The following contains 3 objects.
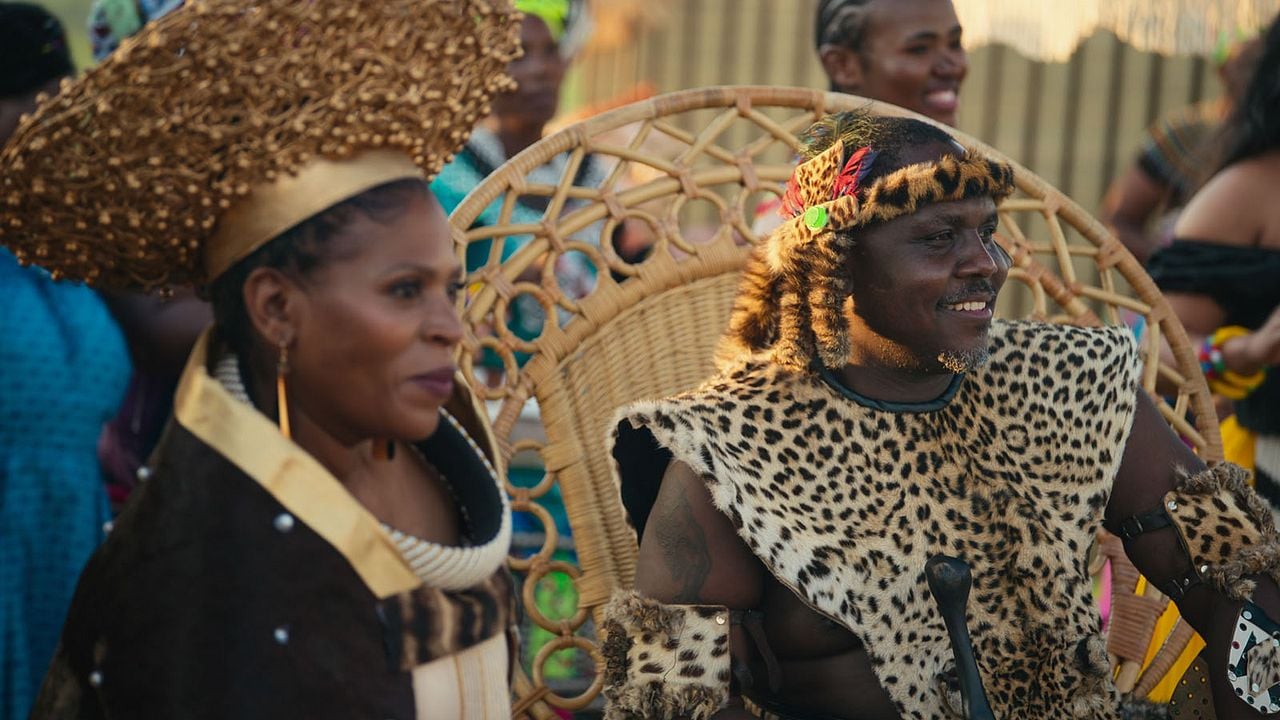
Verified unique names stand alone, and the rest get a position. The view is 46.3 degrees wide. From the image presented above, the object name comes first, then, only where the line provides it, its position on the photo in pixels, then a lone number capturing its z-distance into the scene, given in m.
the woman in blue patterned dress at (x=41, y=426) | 3.03
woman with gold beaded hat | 1.81
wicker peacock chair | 2.96
